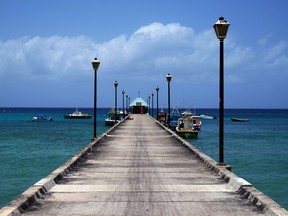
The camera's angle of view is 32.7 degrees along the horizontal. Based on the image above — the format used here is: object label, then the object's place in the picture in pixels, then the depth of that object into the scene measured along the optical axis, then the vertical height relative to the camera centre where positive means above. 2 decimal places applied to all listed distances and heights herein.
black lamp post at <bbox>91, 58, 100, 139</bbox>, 28.83 +2.46
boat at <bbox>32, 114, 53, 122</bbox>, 136.88 -3.60
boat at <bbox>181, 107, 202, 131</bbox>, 71.18 -2.55
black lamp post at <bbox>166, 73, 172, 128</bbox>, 40.97 +2.47
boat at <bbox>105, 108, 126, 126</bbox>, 80.41 -2.66
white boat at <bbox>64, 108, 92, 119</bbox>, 149.90 -3.16
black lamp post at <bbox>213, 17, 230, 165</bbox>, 15.00 +1.39
